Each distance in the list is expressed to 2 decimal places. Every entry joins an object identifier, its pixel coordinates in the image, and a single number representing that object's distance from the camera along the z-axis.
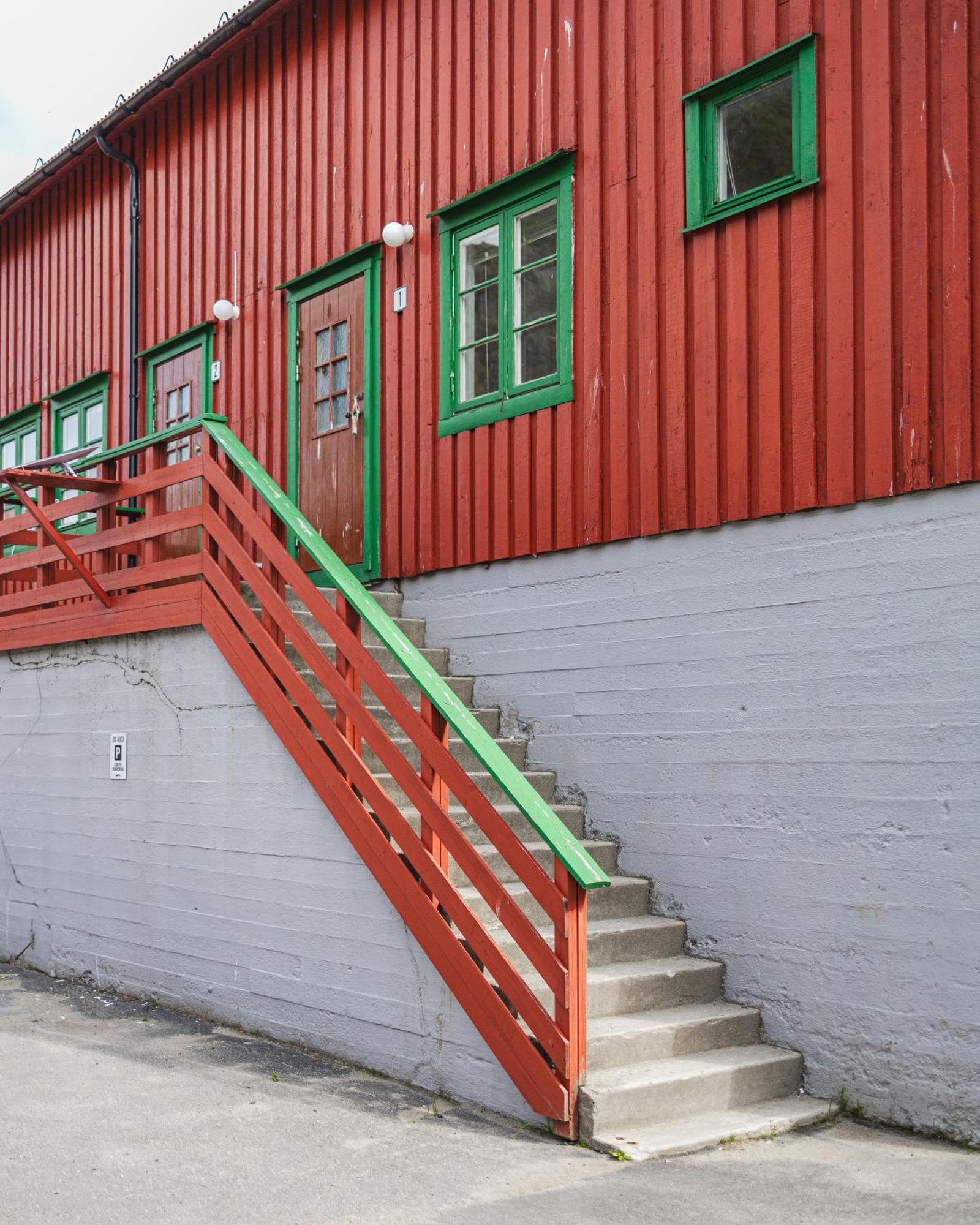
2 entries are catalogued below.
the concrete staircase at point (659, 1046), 5.05
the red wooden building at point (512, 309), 5.57
